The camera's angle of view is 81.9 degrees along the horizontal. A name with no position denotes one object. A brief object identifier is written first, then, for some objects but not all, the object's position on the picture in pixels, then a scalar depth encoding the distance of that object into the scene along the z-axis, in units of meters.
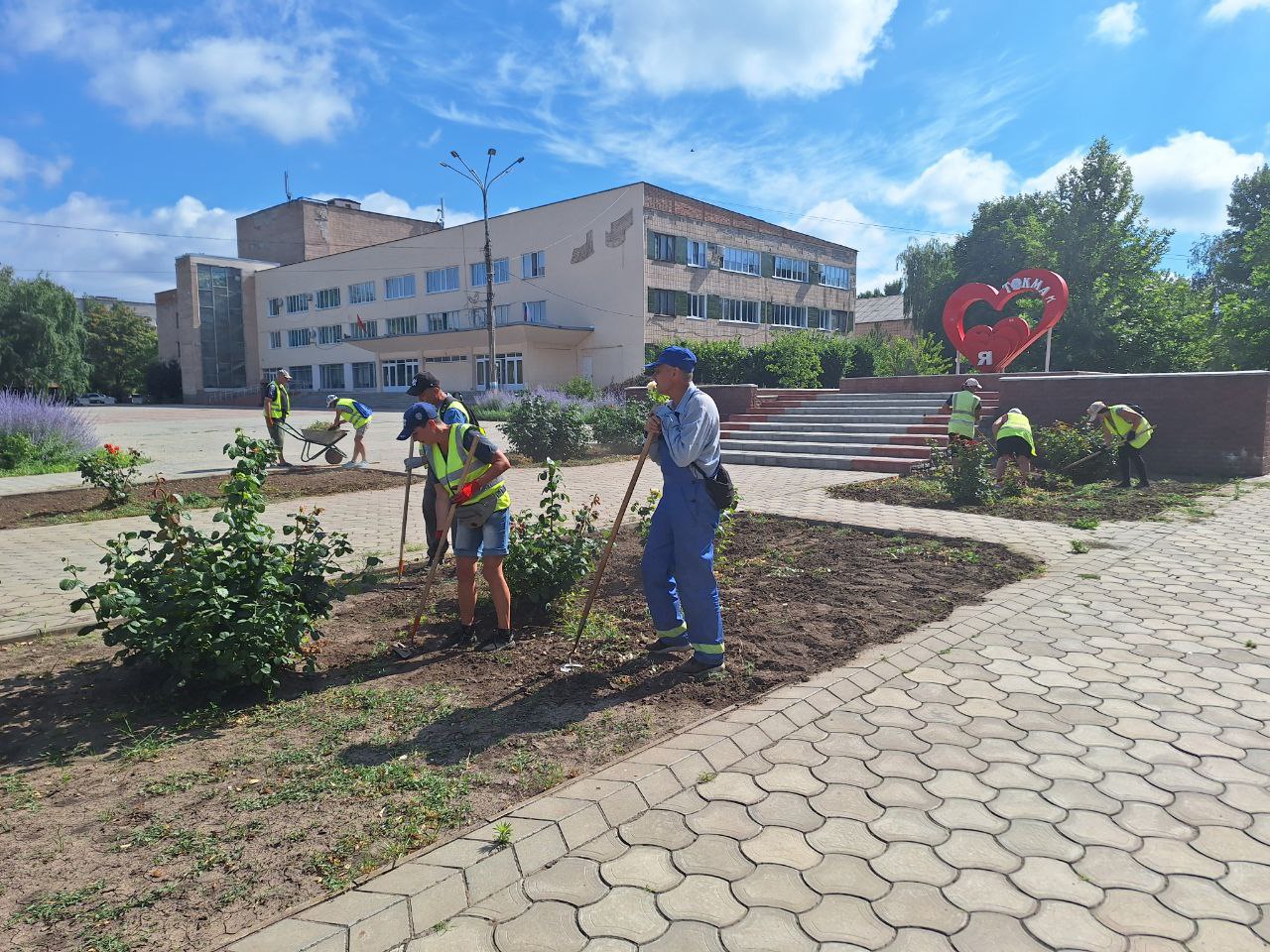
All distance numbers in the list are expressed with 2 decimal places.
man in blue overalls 3.83
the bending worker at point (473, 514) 4.36
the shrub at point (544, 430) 14.57
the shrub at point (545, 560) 4.75
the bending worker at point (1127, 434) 10.30
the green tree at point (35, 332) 45.97
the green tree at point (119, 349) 65.81
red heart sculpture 19.28
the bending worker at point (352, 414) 12.67
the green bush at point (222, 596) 3.44
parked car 59.83
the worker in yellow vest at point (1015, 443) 10.27
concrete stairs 13.59
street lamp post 29.45
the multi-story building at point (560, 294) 38.94
